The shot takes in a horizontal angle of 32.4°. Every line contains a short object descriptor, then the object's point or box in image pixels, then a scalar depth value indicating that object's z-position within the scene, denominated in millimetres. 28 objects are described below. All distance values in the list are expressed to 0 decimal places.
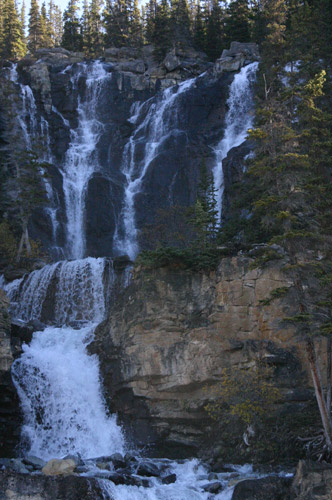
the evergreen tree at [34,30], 68188
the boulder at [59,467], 18156
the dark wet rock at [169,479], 18719
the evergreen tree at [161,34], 60281
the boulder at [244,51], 52656
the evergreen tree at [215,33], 61656
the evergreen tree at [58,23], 93138
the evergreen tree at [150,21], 66575
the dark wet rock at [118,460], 19859
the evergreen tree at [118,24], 67688
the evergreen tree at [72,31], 68875
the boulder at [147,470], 19328
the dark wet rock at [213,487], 17734
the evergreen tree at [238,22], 58750
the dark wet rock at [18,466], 18702
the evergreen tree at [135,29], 66288
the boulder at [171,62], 56906
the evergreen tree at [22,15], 89250
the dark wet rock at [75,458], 19627
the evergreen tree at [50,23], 70406
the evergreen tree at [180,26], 61966
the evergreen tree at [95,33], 67750
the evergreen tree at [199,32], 64500
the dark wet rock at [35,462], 19661
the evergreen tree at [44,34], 68312
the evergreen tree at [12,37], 62781
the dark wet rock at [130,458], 20905
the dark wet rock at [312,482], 15391
